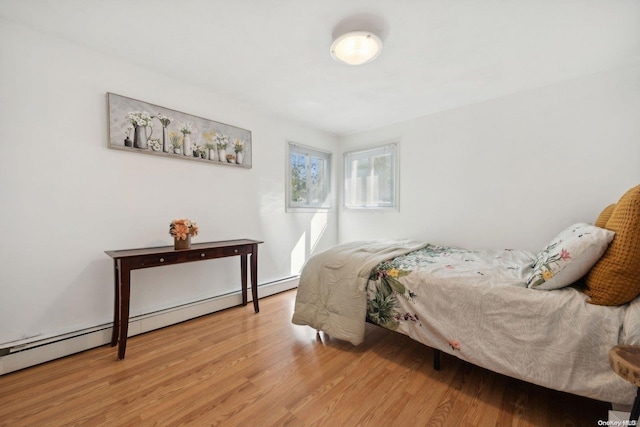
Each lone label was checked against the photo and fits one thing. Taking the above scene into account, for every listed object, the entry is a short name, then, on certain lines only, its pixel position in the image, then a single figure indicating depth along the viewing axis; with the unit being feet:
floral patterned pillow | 4.07
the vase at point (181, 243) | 7.01
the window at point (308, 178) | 11.66
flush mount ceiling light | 5.49
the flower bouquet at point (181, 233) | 6.97
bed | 3.78
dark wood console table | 6.01
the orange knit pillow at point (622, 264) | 3.70
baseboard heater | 5.59
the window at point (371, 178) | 11.82
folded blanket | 6.30
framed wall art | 6.91
